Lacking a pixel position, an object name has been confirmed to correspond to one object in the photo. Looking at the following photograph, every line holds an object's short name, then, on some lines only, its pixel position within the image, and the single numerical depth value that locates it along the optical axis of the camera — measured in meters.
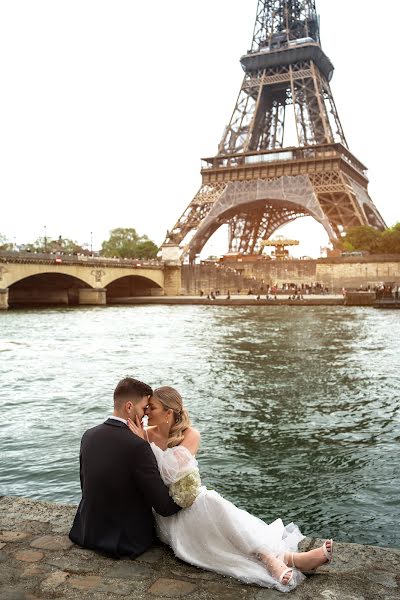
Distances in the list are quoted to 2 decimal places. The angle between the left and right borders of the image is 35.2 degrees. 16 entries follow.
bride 4.41
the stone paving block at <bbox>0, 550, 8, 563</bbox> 4.59
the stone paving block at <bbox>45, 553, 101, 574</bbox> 4.47
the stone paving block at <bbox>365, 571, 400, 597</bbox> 4.29
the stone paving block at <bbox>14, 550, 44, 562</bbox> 4.61
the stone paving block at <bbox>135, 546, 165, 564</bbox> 4.65
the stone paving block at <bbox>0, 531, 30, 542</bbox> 4.99
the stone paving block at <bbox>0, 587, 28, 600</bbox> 4.04
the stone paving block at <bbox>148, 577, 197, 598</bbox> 4.14
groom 4.62
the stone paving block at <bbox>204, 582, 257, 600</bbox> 4.14
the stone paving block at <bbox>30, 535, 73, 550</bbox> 4.85
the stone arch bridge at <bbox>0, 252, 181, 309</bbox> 52.94
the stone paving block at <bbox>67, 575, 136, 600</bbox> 4.16
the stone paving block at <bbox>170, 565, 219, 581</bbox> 4.42
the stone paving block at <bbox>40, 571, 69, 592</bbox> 4.18
